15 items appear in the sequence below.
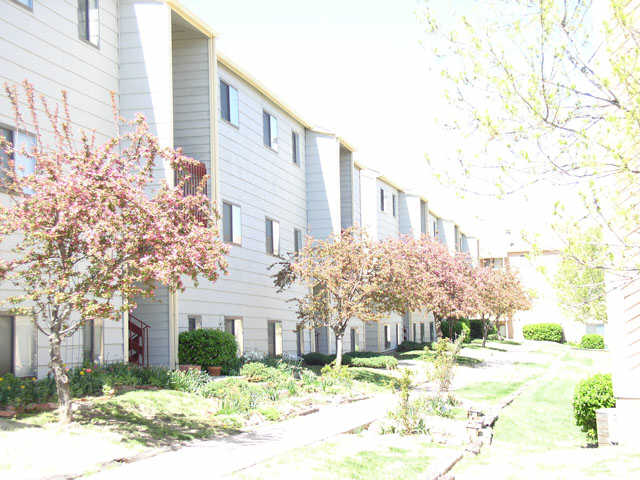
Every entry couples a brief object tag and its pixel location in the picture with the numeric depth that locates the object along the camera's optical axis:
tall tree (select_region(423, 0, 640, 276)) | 6.39
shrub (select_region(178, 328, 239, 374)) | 18.81
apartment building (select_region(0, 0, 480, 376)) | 14.84
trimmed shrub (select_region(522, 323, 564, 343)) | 57.42
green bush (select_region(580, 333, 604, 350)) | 50.78
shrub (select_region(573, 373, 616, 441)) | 12.25
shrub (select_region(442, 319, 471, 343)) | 47.89
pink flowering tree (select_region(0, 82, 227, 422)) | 10.76
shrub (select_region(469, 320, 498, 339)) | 57.59
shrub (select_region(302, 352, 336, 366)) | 26.83
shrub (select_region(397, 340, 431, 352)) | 41.09
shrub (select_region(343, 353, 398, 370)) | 27.02
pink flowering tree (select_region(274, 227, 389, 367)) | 22.61
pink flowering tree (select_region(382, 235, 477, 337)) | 29.42
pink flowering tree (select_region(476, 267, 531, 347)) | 40.22
